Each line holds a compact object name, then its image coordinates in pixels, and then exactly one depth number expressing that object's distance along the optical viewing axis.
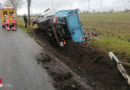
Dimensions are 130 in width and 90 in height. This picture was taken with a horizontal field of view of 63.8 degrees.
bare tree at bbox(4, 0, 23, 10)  42.03
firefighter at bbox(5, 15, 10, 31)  11.53
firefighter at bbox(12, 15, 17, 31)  11.46
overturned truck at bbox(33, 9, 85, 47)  6.02
